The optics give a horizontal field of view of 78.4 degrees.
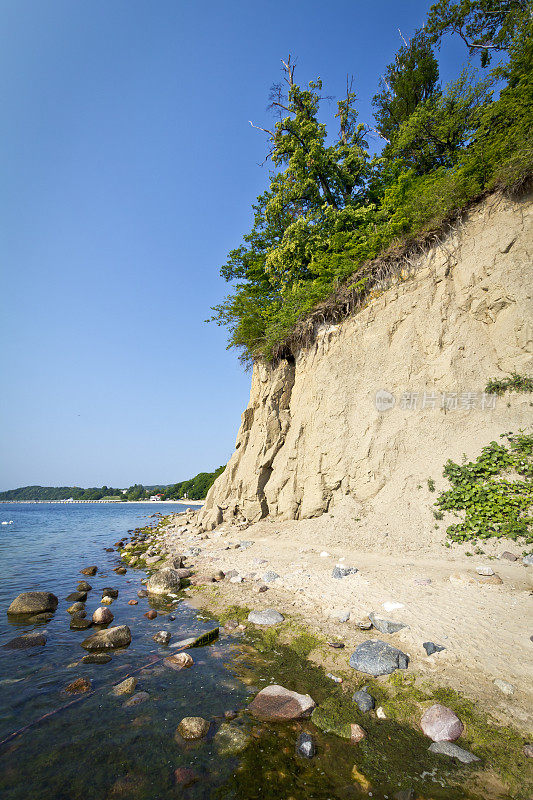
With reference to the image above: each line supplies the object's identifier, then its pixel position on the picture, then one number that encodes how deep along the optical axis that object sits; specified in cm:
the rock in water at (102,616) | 642
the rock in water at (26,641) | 544
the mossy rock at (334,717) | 348
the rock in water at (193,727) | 338
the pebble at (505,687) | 372
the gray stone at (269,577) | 834
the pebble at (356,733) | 334
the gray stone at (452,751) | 301
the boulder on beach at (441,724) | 329
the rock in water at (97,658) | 494
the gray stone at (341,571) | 780
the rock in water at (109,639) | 538
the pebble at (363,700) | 376
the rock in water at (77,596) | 779
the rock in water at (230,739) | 321
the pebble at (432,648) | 450
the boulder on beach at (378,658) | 435
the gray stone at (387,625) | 518
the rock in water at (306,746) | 314
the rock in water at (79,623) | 623
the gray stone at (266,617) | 605
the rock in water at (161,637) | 553
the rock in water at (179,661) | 479
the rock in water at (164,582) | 836
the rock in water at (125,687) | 417
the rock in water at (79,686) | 421
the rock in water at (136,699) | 393
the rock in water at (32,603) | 693
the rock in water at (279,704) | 367
